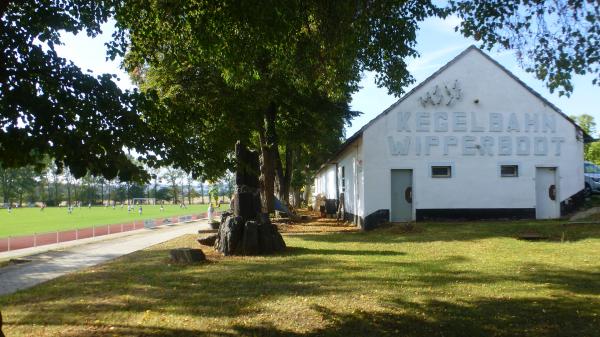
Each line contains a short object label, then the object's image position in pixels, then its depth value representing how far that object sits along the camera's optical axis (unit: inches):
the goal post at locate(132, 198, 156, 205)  4262.3
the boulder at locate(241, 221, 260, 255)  549.0
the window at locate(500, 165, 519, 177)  893.8
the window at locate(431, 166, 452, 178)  886.4
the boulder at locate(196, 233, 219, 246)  634.2
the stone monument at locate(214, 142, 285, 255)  551.8
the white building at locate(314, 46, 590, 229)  879.1
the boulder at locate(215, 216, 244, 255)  553.0
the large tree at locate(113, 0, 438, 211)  311.6
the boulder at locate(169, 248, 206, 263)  495.5
